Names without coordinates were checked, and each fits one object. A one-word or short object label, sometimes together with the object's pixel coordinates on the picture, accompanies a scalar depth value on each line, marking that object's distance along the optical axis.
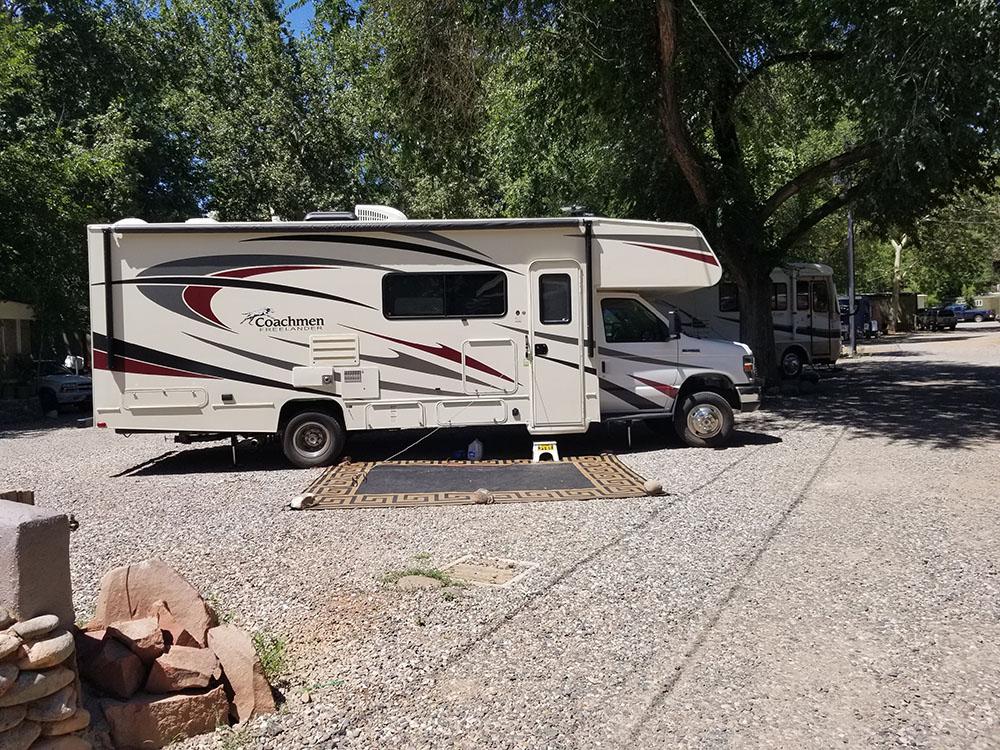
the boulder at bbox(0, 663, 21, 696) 3.18
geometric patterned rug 8.45
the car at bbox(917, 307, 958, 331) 49.38
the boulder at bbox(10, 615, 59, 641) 3.32
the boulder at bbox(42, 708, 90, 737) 3.35
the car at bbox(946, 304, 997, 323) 61.84
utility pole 27.21
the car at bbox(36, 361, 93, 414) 19.14
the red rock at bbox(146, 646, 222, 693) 3.82
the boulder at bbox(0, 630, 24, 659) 3.20
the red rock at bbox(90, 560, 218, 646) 4.21
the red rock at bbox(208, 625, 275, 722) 3.90
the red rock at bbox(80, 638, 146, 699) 3.77
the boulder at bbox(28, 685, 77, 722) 3.31
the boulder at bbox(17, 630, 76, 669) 3.28
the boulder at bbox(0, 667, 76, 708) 3.22
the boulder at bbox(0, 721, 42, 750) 3.23
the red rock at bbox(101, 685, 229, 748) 3.65
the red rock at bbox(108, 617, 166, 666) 3.85
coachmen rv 10.01
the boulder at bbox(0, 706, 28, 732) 3.22
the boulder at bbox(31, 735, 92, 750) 3.32
